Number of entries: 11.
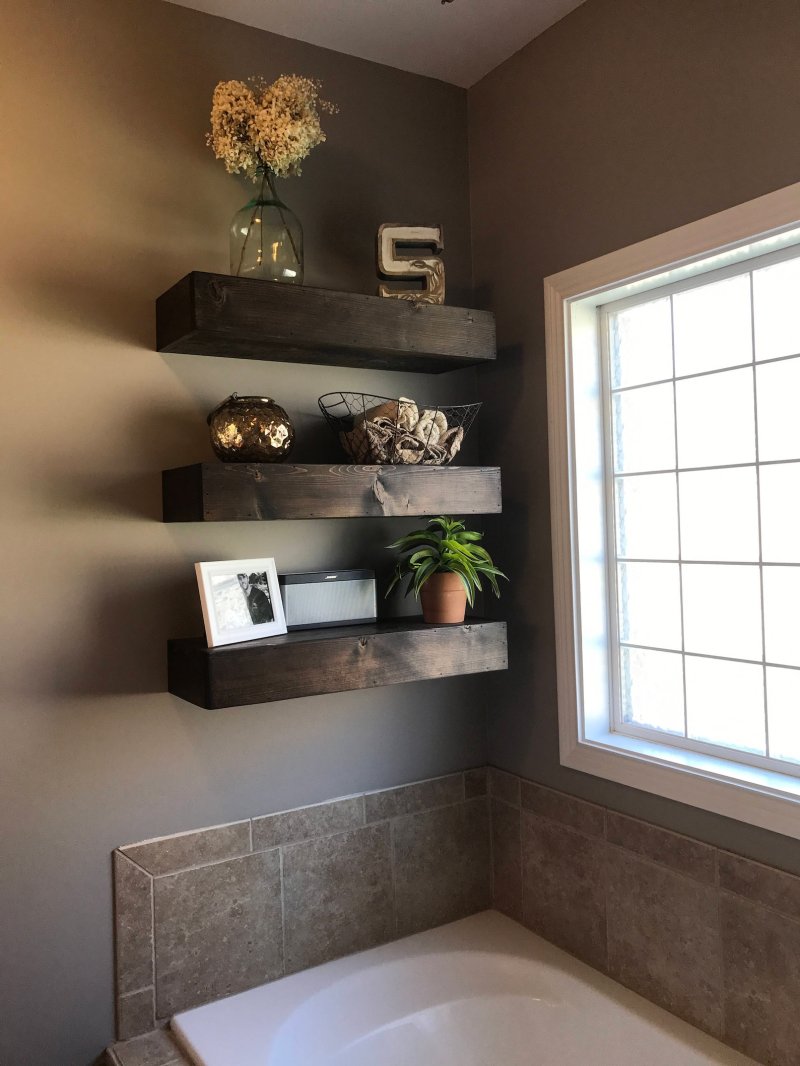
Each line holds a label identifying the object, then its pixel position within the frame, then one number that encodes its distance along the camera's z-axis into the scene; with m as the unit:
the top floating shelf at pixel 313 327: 1.84
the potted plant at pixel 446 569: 2.18
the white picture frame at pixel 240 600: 1.89
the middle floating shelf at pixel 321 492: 1.82
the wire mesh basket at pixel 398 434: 2.04
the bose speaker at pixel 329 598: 2.08
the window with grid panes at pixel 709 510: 1.81
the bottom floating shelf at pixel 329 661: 1.82
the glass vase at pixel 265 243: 1.97
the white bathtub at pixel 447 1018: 1.84
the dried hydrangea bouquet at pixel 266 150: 1.92
